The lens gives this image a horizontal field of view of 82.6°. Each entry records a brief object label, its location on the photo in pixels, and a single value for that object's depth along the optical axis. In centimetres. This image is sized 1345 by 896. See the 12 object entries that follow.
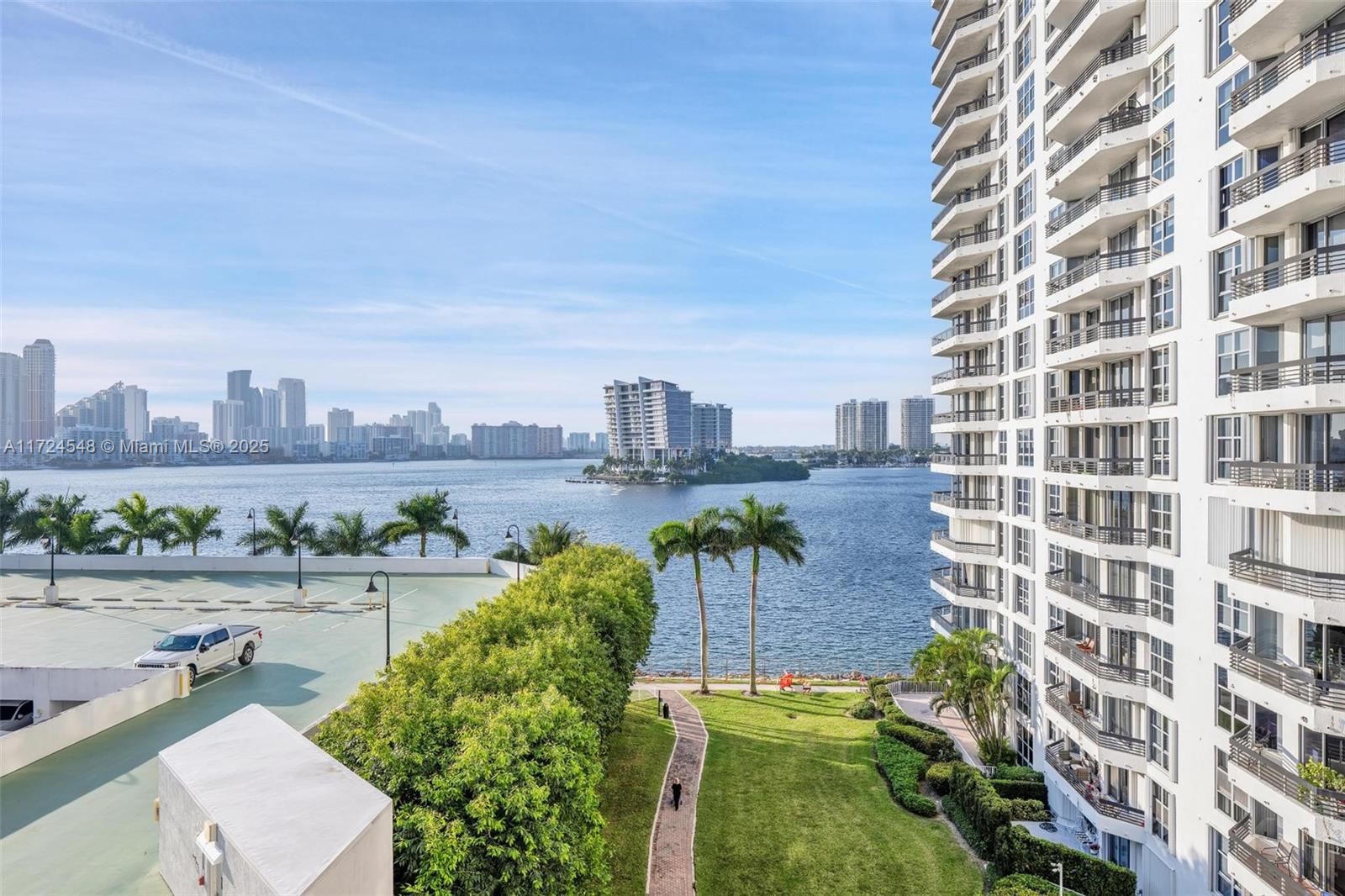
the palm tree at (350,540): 5653
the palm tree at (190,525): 5484
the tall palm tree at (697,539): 4175
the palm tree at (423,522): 5594
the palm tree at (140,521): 5428
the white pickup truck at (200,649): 2672
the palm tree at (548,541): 4719
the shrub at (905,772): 2603
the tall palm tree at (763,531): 4150
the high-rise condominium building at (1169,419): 1600
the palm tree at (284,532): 5506
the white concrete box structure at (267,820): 1022
